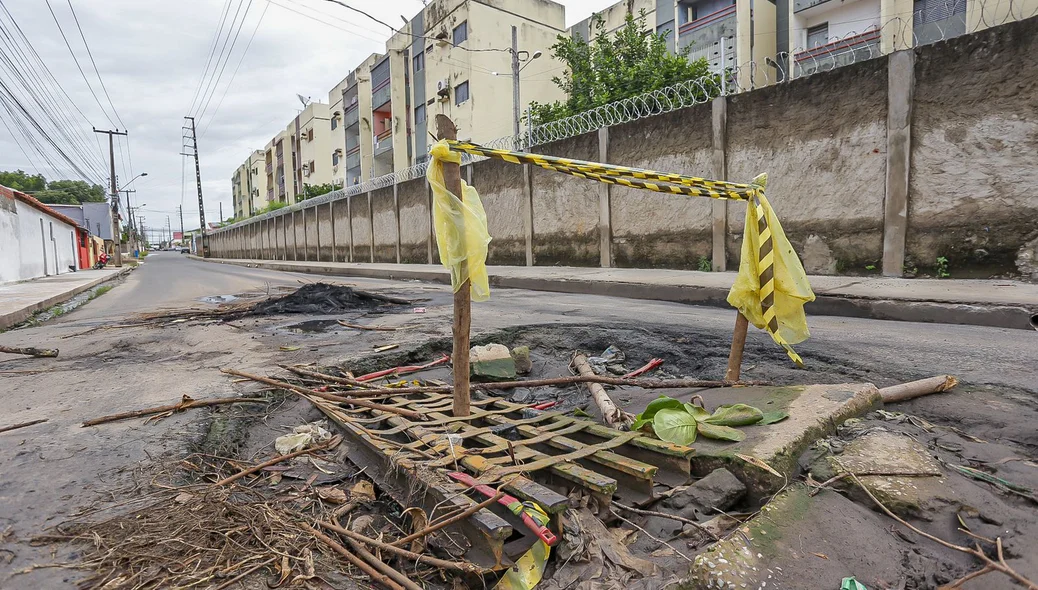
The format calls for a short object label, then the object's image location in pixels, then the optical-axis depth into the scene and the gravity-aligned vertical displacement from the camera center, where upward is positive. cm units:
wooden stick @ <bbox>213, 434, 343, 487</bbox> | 201 -83
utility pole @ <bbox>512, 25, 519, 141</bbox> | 1667 +581
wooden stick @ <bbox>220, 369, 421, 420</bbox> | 255 -74
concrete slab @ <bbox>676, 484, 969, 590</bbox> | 140 -83
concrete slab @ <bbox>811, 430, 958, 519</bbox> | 167 -74
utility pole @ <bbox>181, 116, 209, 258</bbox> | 4903 +746
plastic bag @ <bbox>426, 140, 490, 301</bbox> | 226 +12
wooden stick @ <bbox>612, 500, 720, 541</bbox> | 166 -86
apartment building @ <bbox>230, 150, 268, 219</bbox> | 6431 +997
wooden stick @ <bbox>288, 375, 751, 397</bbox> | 290 -72
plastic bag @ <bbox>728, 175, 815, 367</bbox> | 267 -18
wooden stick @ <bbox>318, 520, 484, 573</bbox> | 152 -87
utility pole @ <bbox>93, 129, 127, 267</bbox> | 3391 +484
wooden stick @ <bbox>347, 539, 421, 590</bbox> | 145 -87
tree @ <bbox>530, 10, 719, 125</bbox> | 1409 +507
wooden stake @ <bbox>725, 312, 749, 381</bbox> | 283 -51
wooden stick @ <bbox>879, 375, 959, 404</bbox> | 247 -66
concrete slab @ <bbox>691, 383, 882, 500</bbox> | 186 -69
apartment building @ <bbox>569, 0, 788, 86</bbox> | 1800 +809
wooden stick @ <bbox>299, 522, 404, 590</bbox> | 147 -87
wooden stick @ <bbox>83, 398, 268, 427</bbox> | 265 -75
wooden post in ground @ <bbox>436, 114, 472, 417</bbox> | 229 -28
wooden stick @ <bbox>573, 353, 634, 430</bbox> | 244 -73
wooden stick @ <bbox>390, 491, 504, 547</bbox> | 160 -79
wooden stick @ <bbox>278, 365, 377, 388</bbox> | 327 -73
